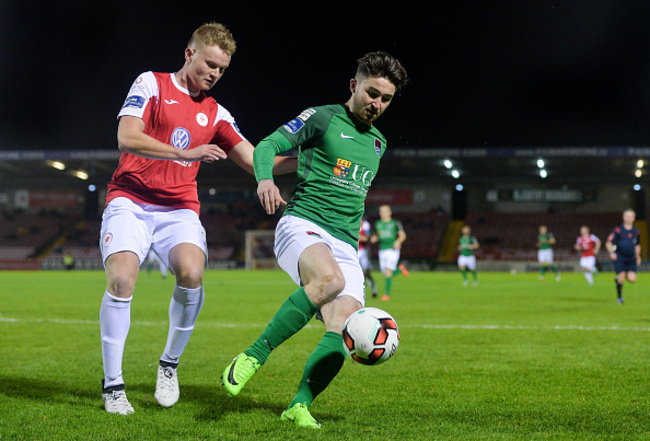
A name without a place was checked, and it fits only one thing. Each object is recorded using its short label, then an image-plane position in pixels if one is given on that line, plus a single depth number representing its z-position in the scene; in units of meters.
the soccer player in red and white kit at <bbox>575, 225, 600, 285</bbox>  20.17
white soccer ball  3.09
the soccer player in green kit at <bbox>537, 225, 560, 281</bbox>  25.62
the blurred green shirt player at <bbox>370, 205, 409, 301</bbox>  14.98
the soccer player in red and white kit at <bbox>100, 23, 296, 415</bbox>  3.64
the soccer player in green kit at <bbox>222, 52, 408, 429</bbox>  3.29
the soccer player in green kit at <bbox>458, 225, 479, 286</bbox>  21.62
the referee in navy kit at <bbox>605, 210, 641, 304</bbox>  12.75
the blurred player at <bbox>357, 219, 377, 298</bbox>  14.90
